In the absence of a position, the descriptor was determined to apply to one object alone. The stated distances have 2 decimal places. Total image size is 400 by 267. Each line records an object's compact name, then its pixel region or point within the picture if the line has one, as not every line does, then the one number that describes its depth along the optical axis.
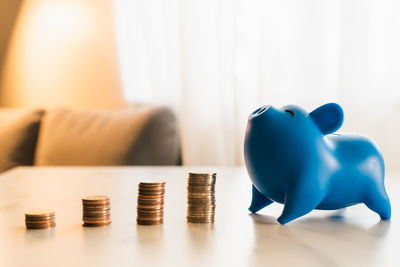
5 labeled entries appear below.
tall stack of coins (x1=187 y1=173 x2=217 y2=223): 0.78
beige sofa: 2.72
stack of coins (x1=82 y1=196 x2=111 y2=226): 0.78
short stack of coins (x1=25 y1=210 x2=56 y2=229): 0.77
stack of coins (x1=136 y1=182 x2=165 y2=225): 0.79
